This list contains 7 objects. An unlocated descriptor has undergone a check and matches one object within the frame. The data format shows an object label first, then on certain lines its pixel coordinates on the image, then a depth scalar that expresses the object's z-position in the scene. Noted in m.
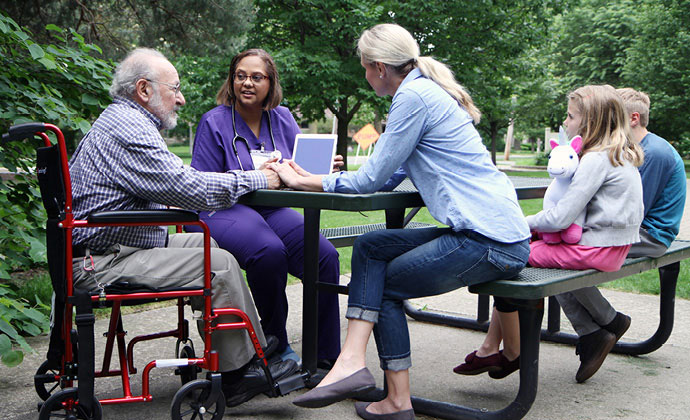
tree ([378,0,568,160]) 19.30
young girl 3.18
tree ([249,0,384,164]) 17.92
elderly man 2.79
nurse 3.38
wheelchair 2.59
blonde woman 2.81
